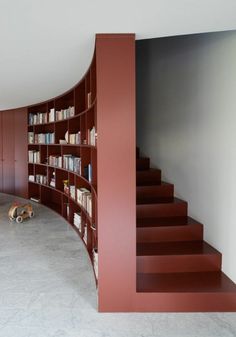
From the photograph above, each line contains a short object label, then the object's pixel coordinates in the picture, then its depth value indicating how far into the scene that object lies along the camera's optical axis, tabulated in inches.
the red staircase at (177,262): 102.7
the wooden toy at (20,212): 224.2
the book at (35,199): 286.7
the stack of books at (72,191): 193.8
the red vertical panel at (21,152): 298.8
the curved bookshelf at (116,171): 100.3
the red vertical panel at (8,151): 318.7
